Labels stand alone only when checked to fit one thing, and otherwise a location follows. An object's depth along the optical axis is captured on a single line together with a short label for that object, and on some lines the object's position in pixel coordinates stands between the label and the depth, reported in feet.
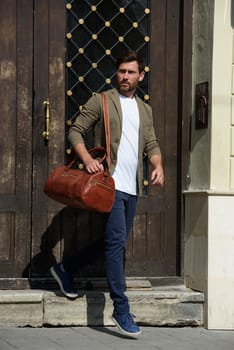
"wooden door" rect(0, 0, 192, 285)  24.77
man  21.64
